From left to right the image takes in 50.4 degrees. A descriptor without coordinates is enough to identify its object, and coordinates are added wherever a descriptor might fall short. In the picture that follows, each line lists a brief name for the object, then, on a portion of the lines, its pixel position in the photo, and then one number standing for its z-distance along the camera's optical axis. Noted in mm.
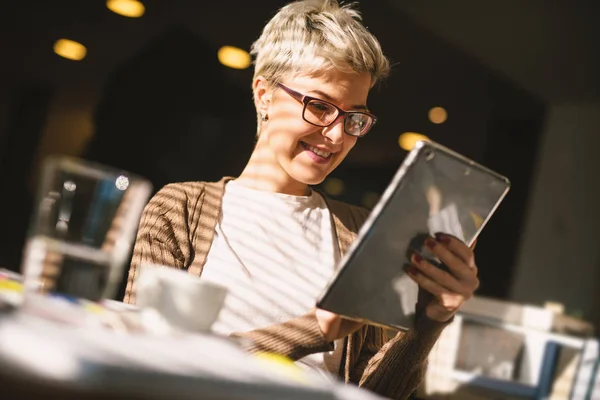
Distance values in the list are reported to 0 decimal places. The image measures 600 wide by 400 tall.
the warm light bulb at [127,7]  2717
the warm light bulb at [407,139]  3367
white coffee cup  744
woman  1458
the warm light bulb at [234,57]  2789
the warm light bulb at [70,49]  2678
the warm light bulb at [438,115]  3582
